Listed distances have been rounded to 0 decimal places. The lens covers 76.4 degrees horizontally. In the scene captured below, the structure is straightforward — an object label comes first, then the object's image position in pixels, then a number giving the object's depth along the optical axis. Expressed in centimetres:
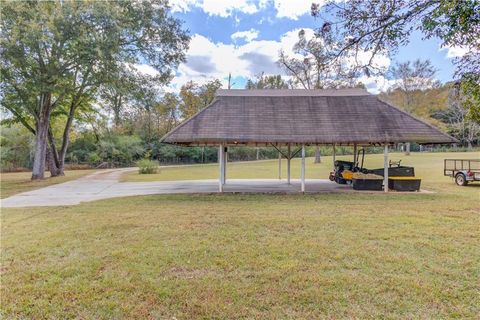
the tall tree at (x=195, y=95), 4403
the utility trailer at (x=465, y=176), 1525
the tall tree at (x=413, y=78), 3912
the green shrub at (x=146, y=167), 2497
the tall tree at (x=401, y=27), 347
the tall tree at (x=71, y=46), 1573
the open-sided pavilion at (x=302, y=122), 1259
